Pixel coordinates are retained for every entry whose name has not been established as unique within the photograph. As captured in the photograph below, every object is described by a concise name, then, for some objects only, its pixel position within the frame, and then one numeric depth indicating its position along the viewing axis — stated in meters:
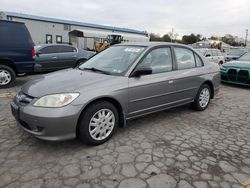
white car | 11.25
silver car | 2.55
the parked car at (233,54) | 12.61
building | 19.72
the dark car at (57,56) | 8.12
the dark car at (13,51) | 5.70
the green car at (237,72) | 6.61
